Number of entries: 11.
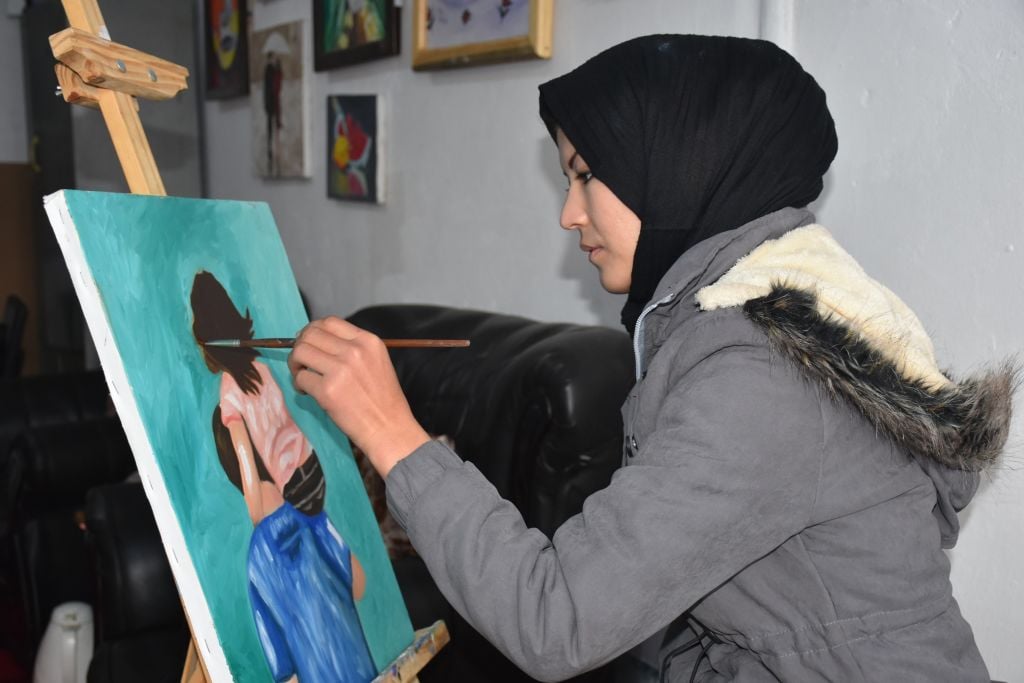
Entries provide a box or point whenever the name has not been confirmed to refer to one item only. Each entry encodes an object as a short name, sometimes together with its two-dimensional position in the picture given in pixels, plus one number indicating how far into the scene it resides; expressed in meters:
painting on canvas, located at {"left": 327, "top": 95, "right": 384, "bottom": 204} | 2.51
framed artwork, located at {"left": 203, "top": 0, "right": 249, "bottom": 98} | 3.18
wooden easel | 1.03
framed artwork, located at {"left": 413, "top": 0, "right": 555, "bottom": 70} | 1.89
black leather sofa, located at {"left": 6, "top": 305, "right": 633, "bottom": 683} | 1.49
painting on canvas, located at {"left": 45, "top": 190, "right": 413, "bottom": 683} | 0.88
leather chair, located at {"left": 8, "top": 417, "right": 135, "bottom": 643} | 2.00
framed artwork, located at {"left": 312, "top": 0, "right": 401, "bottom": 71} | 2.37
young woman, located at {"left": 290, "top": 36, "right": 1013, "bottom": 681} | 0.72
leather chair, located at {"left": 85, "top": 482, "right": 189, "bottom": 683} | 1.51
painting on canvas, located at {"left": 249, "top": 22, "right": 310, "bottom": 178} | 2.88
